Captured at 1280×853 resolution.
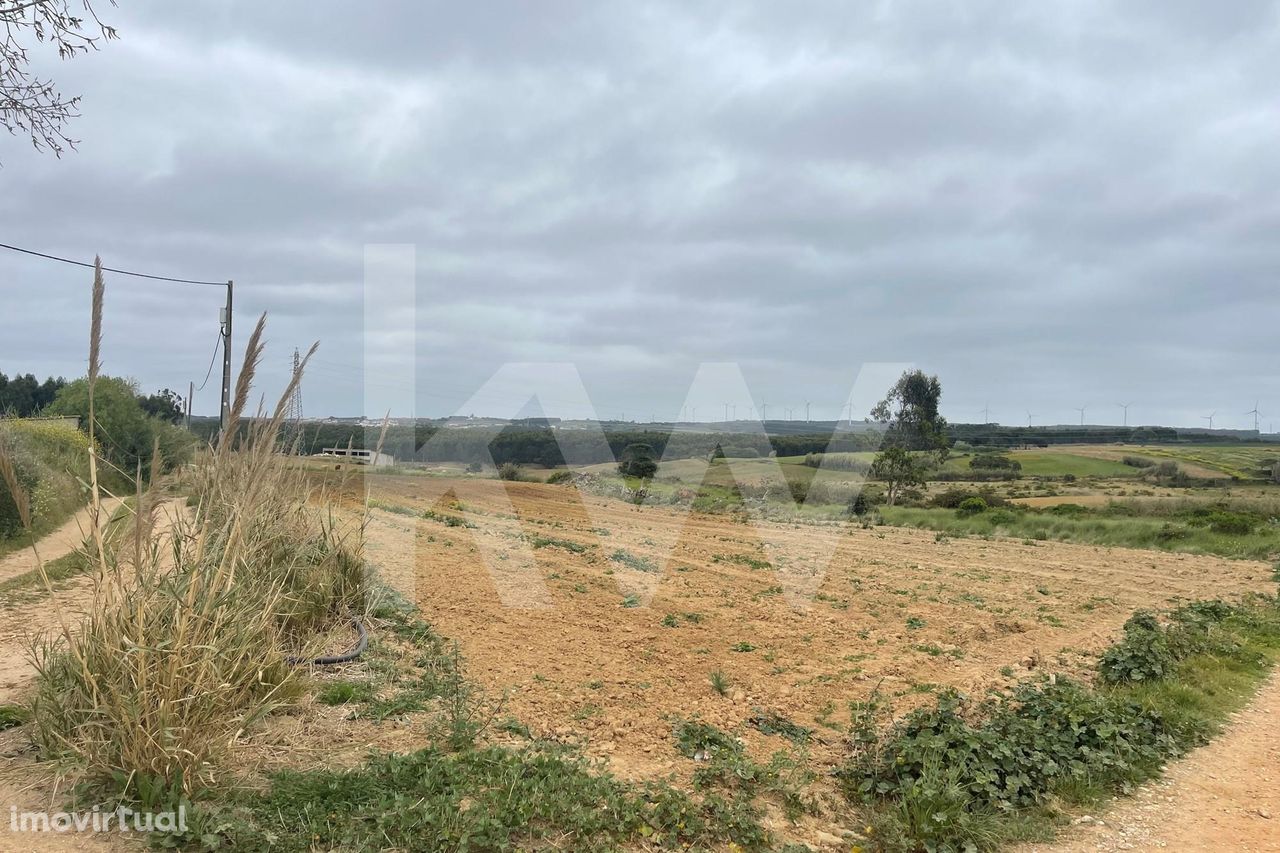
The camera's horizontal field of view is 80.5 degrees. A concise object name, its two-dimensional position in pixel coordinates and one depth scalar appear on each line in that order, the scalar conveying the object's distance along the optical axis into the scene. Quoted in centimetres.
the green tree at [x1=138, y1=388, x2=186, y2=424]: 3619
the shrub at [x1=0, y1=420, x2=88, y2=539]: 1076
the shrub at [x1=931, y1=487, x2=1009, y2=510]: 2714
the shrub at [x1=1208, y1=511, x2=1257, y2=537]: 1742
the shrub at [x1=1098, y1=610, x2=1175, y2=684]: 566
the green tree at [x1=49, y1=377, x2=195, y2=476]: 2077
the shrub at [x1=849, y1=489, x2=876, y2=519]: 2267
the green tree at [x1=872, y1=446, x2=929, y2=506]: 2451
